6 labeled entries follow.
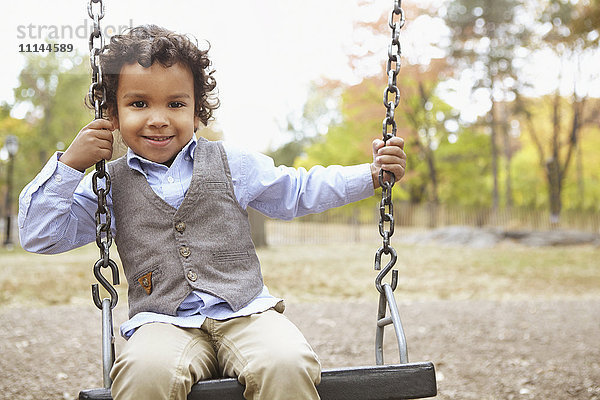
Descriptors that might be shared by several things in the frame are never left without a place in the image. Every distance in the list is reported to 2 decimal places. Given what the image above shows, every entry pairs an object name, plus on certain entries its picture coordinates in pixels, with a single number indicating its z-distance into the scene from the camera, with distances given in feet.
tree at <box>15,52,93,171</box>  51.49
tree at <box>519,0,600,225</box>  57.82
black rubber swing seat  5.33
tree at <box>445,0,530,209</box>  57.41
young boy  5.55
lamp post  43.42
